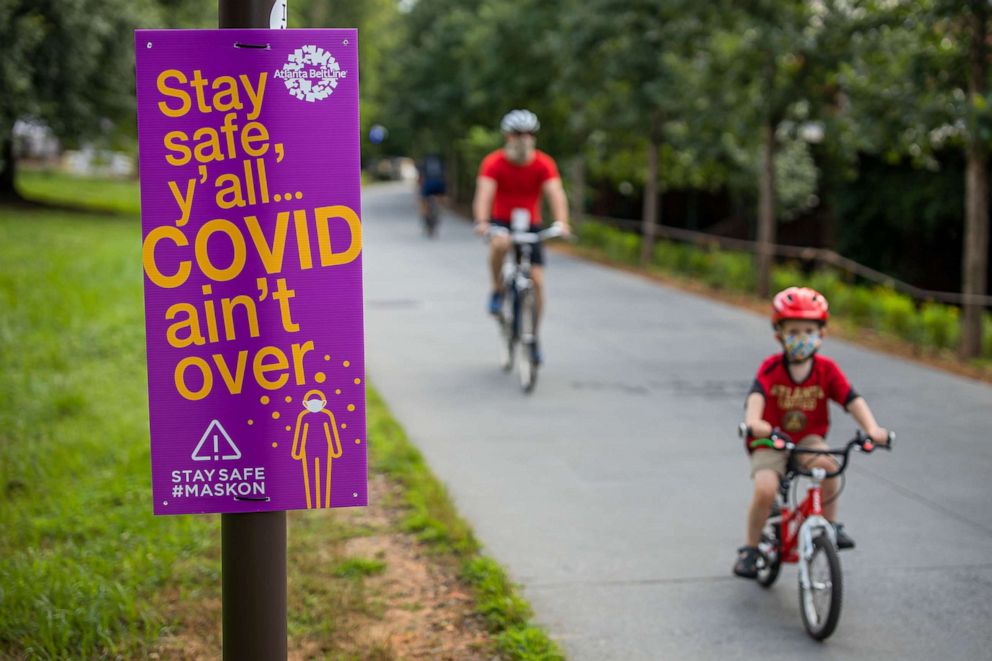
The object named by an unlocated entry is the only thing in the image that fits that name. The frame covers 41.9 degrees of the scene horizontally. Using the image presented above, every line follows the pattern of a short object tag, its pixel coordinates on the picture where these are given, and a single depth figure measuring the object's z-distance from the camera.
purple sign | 3.12
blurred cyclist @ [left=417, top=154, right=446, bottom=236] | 27.25
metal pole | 3.30
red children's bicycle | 4.48
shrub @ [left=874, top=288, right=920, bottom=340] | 12.46
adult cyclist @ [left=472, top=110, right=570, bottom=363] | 9.66
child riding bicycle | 4.71
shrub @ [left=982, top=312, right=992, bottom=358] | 11.78
